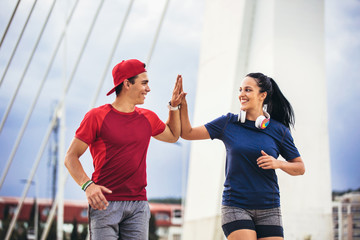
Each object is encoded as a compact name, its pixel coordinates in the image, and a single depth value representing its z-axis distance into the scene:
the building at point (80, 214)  34.00
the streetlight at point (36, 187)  23.88
